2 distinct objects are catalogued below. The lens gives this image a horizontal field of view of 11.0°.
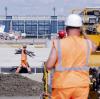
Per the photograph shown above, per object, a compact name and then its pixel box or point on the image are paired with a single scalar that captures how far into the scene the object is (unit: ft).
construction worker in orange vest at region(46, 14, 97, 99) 20.06
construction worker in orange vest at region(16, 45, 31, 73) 73.06
